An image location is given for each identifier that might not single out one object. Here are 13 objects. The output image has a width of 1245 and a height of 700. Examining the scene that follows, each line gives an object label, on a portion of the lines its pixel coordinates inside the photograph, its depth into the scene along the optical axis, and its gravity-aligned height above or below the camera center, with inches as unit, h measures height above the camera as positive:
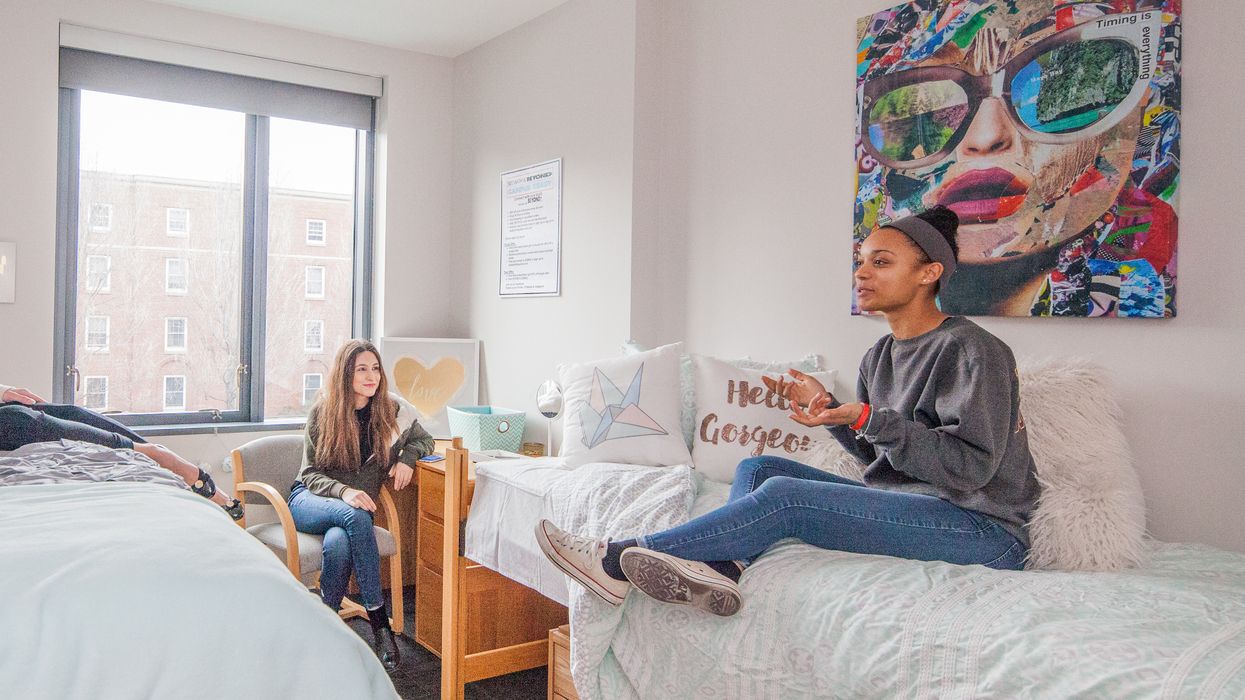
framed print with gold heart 167.2 -8.1
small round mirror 130.1 -9.6
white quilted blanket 79.3 -17.7
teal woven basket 146.5 -16.1
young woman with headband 70.5 -13.2
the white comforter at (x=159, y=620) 52.4 -18.5
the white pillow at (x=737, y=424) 104.2 -10.1
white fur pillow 71.4 -10.9
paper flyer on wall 150.7 +17.7
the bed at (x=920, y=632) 52.2 -18.7
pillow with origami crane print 108.3 -9.6
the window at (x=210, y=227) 151.9 +18.0
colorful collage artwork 81.1 +20.5
